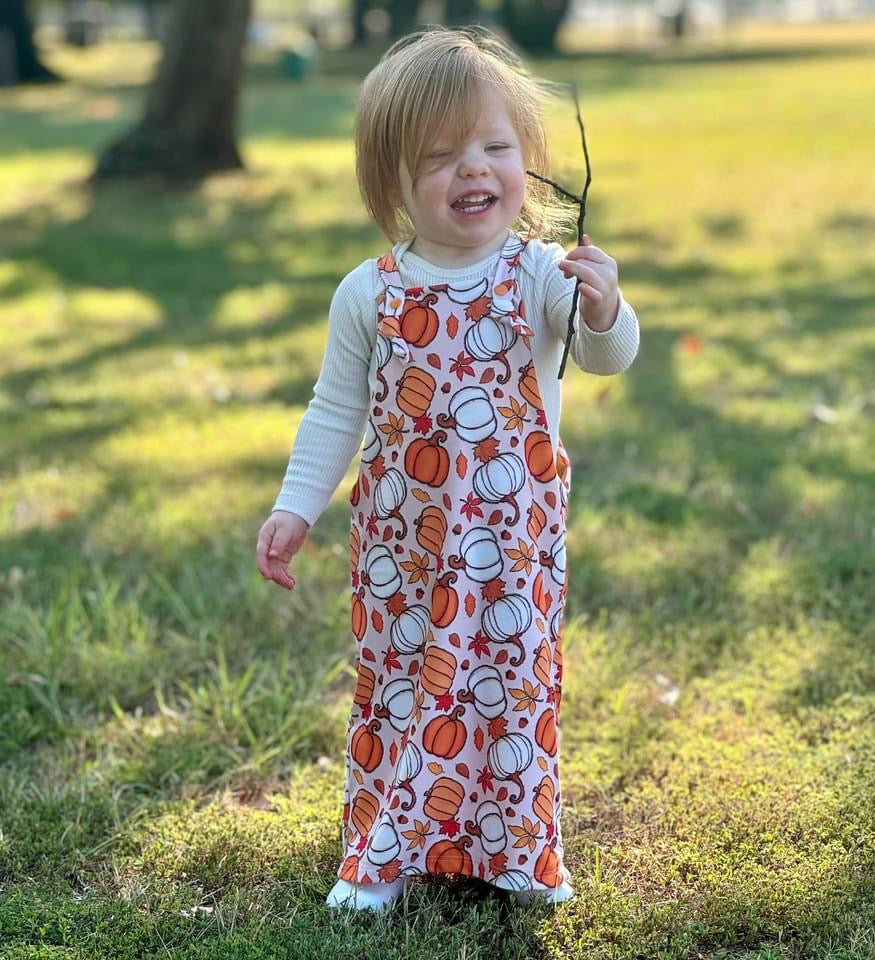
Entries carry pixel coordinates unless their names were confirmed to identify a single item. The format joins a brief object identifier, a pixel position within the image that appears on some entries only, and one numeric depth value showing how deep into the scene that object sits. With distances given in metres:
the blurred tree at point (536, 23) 36.97
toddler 2.21
